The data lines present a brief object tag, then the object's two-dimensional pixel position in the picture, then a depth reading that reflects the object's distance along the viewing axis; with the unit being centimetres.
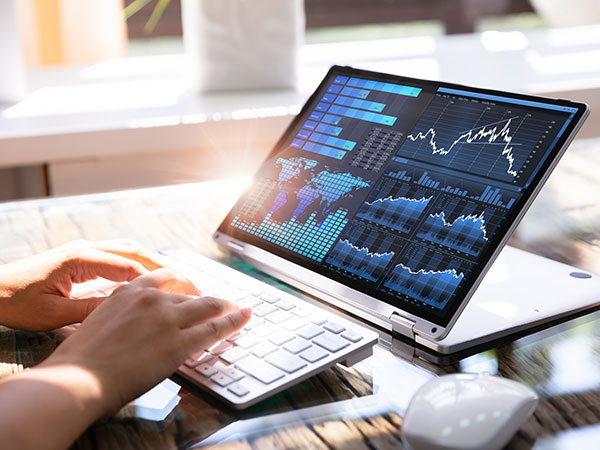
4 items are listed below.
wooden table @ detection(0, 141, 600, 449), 56
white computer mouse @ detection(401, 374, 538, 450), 50
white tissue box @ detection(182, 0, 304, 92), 172
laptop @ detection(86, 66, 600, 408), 66
